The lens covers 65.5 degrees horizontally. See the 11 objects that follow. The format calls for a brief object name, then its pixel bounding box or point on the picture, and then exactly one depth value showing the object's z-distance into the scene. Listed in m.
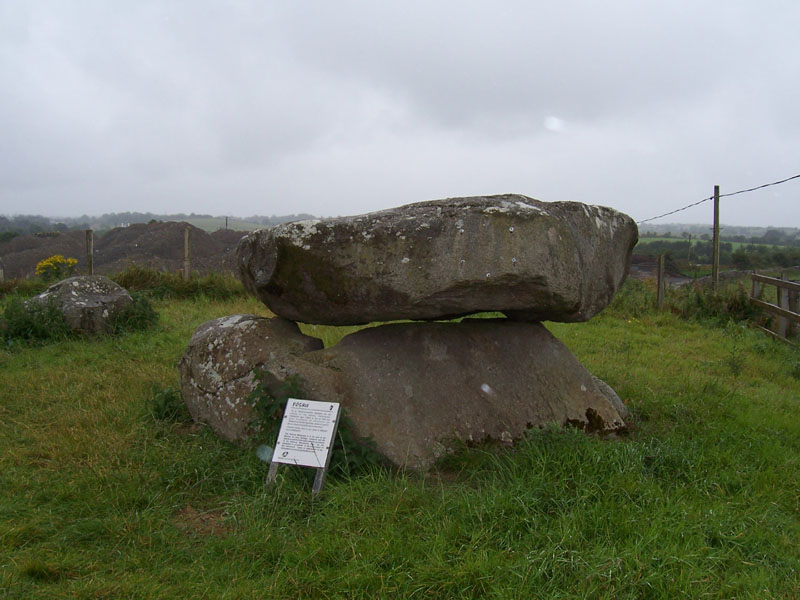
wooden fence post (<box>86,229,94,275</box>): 12.32
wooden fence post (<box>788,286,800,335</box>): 8.51
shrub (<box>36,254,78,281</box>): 12.18
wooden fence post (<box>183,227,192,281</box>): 12.52
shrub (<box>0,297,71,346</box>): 7.78
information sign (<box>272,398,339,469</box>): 3.72
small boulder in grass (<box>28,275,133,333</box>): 8.07
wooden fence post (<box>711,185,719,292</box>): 10.58
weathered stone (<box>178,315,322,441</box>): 4.66
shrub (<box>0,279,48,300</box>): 11.55
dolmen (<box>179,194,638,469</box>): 4.02
